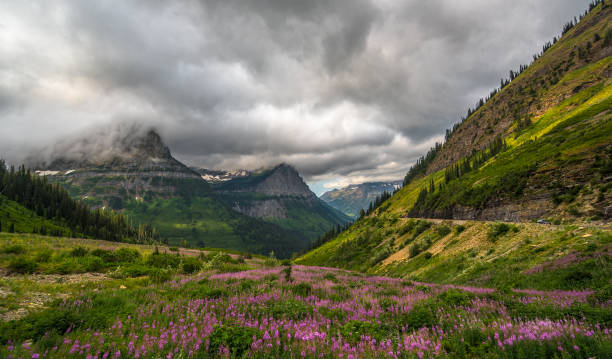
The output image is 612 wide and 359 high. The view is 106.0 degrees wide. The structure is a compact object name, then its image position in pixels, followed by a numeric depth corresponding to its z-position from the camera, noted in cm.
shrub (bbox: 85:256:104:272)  1402
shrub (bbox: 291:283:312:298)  831
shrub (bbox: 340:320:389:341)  443
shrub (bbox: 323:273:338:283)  1168
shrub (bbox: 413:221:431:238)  5506
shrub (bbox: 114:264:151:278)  1233
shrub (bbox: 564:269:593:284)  1043
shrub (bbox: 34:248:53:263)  1391
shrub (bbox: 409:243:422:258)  3996
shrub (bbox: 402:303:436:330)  512
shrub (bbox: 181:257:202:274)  1590
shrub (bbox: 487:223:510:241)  2639
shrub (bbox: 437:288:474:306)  627
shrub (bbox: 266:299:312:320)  576
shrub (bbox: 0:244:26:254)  1634
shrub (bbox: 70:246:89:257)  1677
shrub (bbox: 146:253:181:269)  1808
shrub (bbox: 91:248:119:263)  1723
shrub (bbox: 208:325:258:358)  375
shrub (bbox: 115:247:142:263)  1805
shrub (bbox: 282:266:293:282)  1080
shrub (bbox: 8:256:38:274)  1215
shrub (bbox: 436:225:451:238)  4149
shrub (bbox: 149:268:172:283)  1138
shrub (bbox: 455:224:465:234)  3664
